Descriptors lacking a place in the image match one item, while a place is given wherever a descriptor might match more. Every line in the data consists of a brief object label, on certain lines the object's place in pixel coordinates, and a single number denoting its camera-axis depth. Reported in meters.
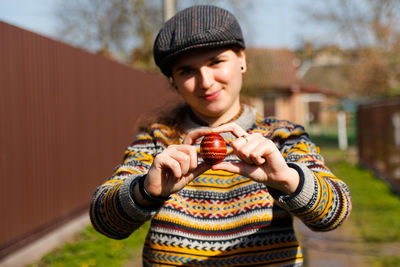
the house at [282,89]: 28.45
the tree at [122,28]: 19.20
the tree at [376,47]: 17.91
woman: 1.53
